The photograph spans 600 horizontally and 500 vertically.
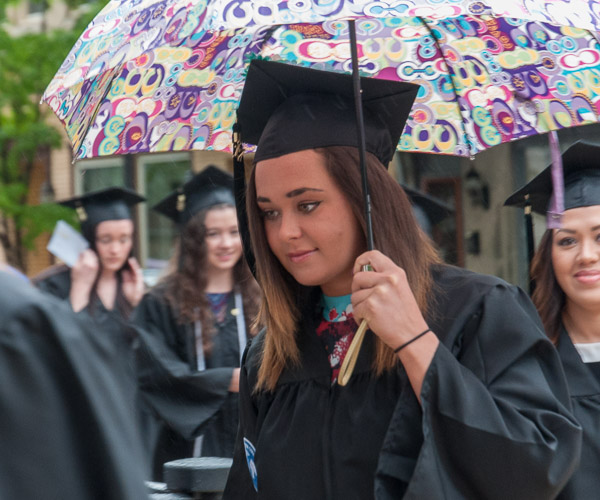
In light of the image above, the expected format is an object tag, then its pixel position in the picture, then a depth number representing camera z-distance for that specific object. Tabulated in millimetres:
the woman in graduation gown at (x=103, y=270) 6336
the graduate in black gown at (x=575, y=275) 3492
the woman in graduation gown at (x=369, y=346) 2180
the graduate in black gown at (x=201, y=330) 5250
